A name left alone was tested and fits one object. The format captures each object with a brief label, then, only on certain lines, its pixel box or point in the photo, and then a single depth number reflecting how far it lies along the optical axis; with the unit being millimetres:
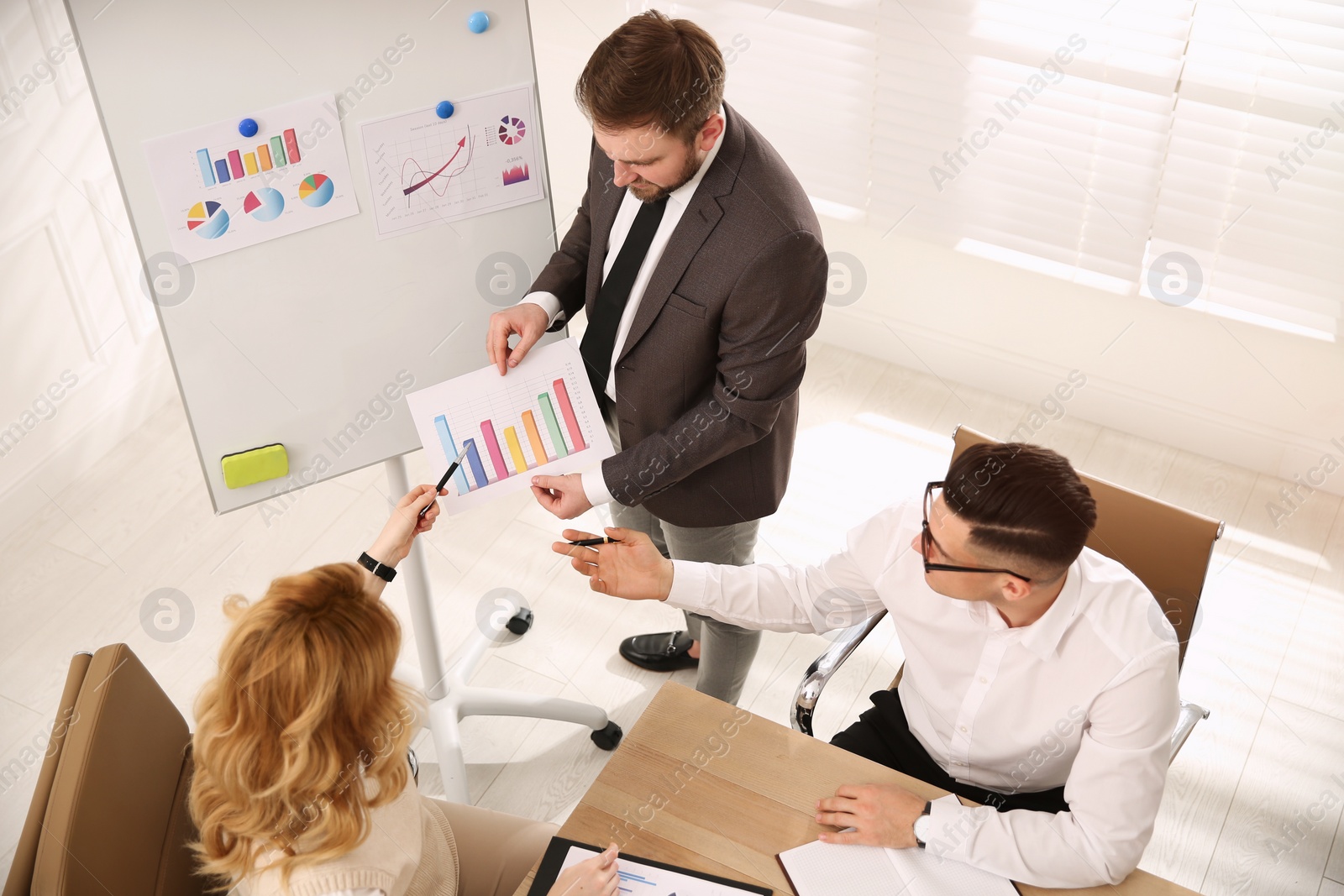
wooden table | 1680
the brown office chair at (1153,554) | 2055
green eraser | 2240
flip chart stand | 2719
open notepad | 1649
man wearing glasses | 1669
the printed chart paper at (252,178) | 1937
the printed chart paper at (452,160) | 2121
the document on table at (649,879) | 1627
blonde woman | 1440
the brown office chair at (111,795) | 1484
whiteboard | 1868
